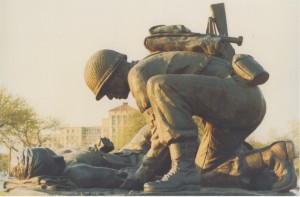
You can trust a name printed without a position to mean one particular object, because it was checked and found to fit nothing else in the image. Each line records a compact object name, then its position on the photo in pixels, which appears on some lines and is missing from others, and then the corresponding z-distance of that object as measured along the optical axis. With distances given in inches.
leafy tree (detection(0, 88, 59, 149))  1267.2
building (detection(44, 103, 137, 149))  1378.9
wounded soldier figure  231.6
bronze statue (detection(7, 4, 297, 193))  214.2
